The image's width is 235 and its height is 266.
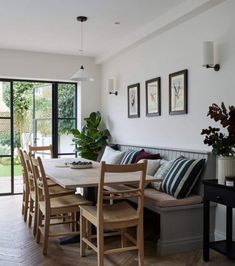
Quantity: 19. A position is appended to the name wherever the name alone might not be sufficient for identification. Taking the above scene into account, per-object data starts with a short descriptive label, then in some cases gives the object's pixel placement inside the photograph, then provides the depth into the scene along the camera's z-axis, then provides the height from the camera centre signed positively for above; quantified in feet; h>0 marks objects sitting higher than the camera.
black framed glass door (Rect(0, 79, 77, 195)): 20.24 +0.33
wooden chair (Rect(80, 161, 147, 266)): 8.95 -2.58
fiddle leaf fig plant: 19.99 -0.96
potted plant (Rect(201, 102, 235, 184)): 9.59 -0.50
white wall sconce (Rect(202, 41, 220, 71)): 11.57 +2.45
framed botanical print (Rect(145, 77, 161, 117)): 15.21 +1.34
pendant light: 14.05 +2.10
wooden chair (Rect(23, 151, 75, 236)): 12.21 -2.57
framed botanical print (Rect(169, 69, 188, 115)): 13.32 +1.34
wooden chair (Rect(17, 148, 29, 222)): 14.14 -2.69
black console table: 9.29 -2.72
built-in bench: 10.79 -3.04
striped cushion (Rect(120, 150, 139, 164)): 15.08 -1.47
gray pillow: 12.29 -1.74
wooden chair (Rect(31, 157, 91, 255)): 10.78 -2.67
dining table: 9.66 -1.65
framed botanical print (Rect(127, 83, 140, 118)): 17.12 +1.32
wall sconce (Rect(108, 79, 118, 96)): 19.62 +2.23
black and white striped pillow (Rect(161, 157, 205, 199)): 11.26 -1.80
